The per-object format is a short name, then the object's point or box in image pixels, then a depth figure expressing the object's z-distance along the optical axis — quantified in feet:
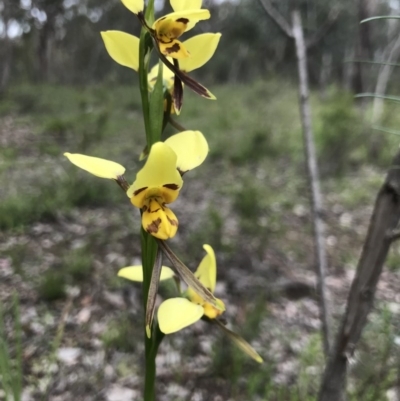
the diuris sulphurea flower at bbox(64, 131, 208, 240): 0.26
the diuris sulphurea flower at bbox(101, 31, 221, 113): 0.30
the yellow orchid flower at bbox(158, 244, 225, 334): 0.29
